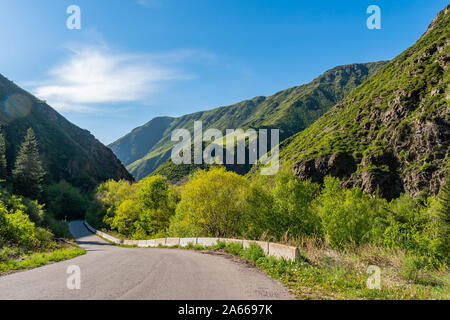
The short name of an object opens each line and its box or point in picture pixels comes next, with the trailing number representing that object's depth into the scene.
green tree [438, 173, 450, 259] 28.45
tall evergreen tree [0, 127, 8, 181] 54.46
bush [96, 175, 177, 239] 41.34
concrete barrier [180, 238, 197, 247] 18.36
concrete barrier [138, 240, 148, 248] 29.76
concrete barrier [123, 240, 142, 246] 32.47
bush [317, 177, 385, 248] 28.08
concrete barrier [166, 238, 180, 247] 21.28
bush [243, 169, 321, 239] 27.05
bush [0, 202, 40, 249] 14.04
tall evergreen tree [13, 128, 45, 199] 58.47
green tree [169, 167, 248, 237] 27.00
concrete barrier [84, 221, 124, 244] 40.51
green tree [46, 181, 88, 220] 77.83
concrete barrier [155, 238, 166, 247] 23.82
